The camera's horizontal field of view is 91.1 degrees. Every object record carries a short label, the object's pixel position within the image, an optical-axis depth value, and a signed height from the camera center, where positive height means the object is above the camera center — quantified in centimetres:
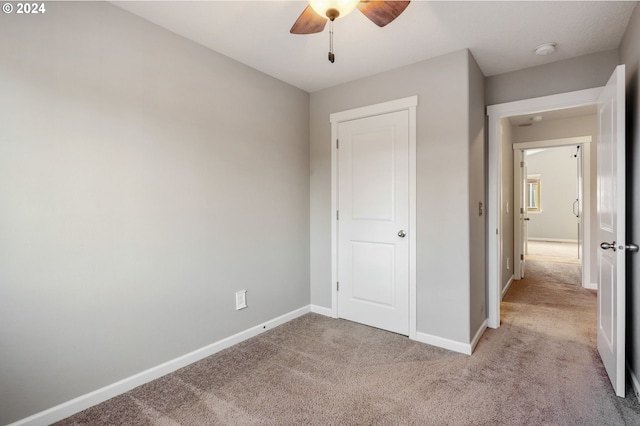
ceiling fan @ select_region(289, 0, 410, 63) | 149 +103
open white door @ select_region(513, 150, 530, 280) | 490 +2
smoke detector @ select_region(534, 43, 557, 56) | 239 +125
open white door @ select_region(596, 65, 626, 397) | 183 -12
